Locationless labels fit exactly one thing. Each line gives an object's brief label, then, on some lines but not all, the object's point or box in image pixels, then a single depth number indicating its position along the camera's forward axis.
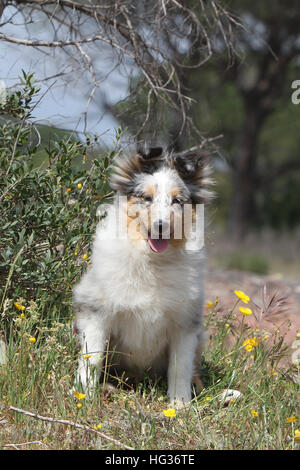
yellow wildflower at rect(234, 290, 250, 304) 7.83
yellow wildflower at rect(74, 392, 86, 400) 6.43
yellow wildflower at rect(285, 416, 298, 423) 6.31
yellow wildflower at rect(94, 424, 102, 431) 6.10
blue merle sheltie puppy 7.34
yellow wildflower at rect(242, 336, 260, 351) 7.63
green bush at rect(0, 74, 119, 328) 7.93
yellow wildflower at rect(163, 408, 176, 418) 6.32
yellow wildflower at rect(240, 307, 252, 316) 7.68
